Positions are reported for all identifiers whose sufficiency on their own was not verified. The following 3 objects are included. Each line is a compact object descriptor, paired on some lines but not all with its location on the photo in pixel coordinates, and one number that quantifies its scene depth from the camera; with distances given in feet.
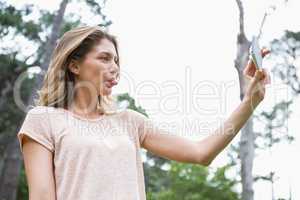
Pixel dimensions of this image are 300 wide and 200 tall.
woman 5.19
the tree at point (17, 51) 48.19
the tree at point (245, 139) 28.76
